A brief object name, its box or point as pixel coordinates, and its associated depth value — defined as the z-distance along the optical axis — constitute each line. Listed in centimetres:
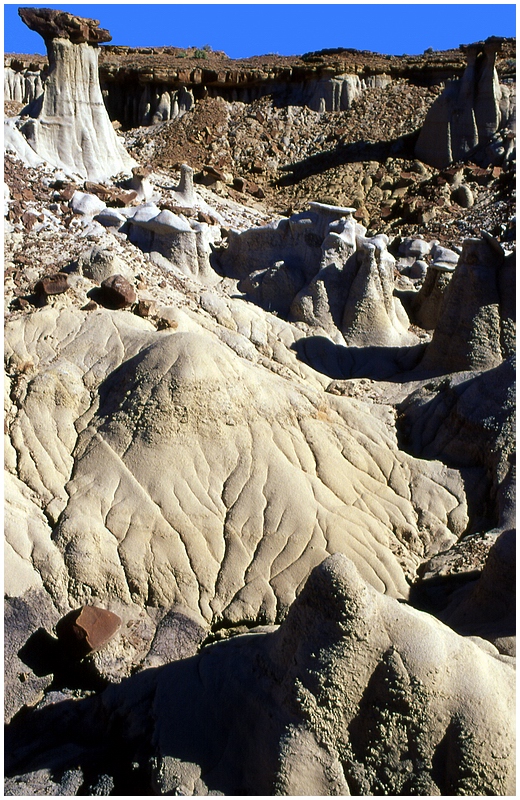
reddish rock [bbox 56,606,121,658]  1014
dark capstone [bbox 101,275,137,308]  1462
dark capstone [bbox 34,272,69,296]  1437
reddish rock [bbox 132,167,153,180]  2144
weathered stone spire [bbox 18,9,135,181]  2100
